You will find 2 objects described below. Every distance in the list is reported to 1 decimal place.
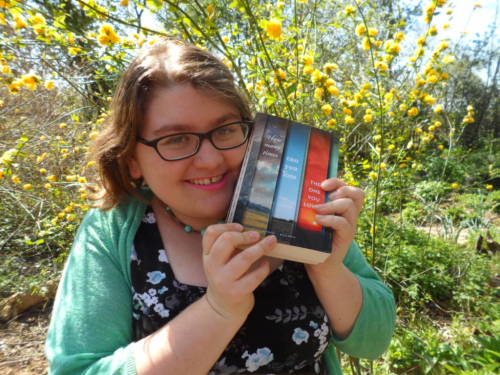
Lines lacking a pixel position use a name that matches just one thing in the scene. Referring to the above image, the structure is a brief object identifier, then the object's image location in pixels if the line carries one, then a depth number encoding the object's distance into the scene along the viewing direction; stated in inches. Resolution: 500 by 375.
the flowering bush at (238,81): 58.7
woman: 28.4
